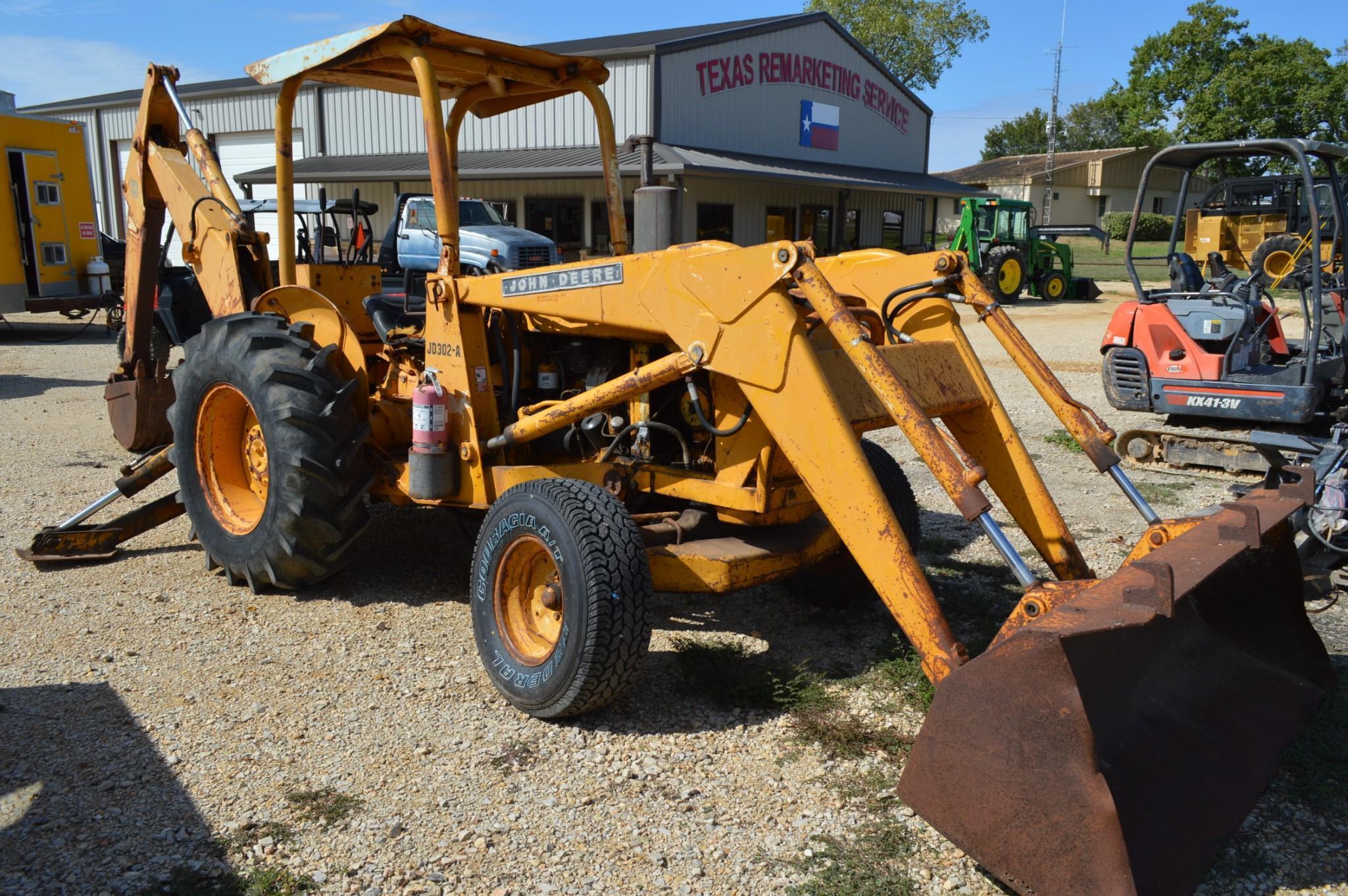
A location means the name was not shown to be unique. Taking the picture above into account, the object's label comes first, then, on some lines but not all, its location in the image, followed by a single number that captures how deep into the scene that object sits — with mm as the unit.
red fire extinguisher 4742
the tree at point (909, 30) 54875
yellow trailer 15680
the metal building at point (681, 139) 21750
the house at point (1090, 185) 52500
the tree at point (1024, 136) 80000
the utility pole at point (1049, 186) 49525
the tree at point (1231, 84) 46188
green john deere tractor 23656
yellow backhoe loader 2895
